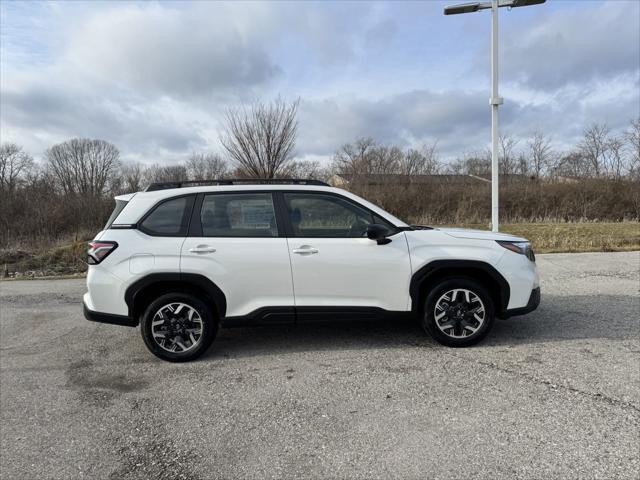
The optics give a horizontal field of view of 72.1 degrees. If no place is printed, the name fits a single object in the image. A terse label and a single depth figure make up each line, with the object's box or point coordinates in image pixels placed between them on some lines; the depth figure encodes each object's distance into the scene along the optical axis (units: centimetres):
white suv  438
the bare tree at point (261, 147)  1778
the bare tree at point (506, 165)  2650
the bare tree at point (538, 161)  2692
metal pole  916
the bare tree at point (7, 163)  2751
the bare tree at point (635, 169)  2484
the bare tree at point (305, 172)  1966
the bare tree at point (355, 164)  2408
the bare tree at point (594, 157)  2593
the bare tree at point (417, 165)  2463
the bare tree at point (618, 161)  2473
